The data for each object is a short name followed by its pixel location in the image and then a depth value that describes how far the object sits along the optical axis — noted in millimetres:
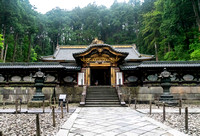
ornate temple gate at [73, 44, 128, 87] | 16453
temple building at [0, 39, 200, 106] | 13266
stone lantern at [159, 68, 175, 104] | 12133
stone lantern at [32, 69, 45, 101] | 11832
